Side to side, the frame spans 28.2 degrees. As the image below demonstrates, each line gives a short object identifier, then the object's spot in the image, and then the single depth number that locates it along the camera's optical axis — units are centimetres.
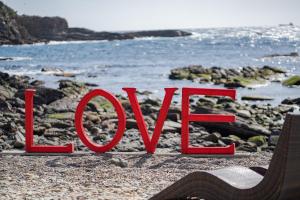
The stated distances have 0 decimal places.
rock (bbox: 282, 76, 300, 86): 3341
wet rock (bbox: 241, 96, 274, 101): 2623
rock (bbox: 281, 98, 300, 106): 2461
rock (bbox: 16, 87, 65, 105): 2271
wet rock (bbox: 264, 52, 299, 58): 6384
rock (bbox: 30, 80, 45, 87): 3317
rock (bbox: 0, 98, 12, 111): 1999
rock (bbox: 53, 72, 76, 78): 4280
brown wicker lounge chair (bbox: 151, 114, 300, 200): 495
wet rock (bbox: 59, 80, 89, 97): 2772
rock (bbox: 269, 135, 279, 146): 1410
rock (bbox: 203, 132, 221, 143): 1439
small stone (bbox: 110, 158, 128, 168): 969
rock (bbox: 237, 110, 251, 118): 1942
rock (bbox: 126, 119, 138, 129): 1609
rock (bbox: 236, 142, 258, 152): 1316
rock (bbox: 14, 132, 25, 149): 1247
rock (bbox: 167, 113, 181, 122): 1794
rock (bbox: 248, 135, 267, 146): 1440
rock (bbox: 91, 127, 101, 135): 1588
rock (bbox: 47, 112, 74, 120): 1842
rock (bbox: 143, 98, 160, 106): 2264
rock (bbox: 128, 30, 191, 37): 16575
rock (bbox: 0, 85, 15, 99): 2385
